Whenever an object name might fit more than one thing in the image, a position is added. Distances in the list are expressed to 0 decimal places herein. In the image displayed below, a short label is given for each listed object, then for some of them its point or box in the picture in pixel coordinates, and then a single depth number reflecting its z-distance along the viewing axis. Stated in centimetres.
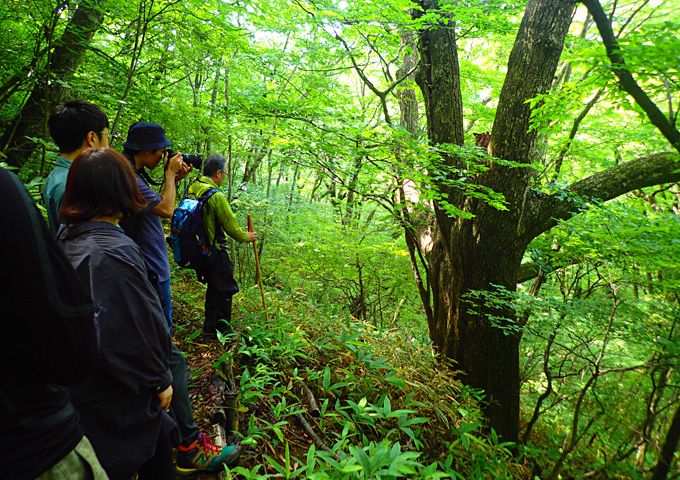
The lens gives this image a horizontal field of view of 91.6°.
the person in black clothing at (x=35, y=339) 69
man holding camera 188
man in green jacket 328
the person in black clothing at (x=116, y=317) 119
